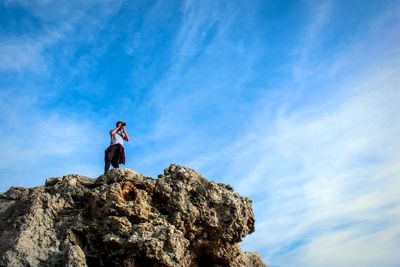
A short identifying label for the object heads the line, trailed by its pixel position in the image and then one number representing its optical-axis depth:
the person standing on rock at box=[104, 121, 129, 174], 17.28
